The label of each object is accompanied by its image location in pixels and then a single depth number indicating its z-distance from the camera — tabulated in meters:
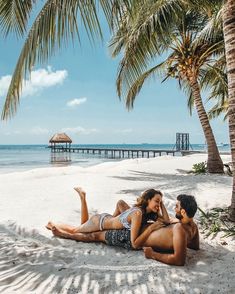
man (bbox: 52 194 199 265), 3.37
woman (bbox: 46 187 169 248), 3.76
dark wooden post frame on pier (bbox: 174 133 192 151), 42.36
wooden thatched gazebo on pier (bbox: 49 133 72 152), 51.16
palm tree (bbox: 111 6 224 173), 11.09
